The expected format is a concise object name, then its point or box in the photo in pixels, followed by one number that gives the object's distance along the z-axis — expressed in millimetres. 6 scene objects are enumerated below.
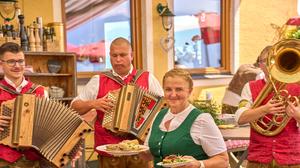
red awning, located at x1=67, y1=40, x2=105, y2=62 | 6180
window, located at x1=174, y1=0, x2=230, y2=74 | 7539
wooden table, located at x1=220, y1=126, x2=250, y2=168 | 3605
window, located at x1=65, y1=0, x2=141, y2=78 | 6117
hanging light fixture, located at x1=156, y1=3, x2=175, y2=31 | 6970
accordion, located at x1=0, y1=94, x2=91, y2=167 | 2854
